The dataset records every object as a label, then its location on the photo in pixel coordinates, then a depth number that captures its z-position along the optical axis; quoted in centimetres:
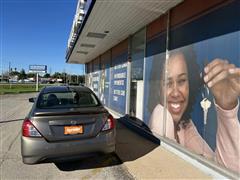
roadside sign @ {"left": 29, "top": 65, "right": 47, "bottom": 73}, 3241
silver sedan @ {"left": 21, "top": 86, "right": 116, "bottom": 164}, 282
